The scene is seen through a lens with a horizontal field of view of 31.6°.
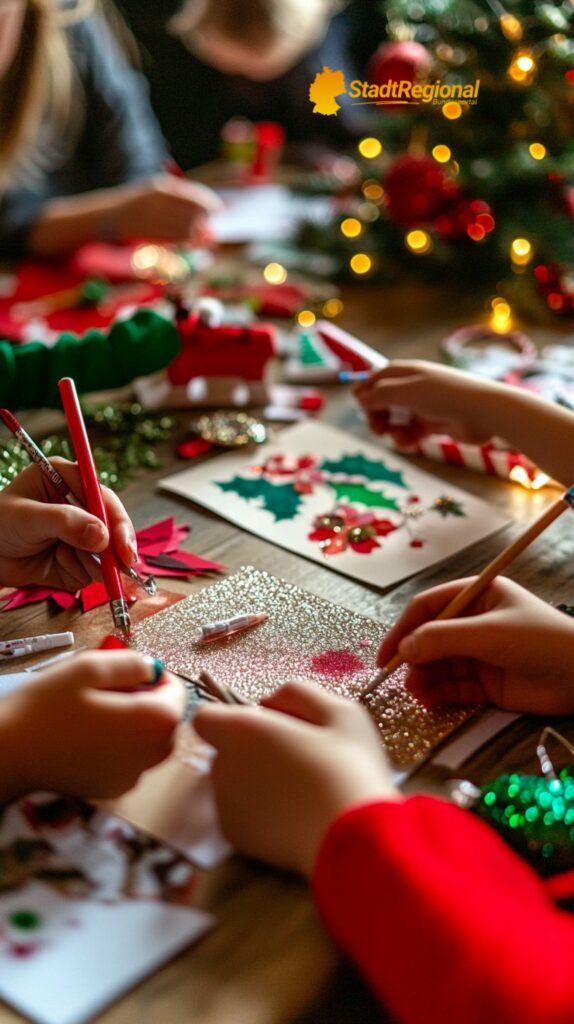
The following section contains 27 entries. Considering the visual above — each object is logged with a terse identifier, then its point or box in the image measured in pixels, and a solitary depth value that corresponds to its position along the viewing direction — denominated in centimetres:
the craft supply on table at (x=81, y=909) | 48
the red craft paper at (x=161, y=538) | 86
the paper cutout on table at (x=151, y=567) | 79
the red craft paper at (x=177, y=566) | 83
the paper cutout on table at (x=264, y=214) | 163
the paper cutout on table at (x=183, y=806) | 56
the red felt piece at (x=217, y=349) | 111
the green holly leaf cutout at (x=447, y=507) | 94
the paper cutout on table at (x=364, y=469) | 99
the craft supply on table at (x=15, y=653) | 72
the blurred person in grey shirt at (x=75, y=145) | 152
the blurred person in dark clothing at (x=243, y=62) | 158
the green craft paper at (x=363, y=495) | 95
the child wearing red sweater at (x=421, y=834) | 45
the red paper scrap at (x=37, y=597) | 79
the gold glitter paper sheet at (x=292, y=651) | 66
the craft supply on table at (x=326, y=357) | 109
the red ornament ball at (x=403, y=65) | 132
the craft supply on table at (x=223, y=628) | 73
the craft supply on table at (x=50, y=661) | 71
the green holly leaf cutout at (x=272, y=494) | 93
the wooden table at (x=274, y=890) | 48
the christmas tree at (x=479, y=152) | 127
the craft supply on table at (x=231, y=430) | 105
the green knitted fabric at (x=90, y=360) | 103
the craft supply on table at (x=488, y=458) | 98
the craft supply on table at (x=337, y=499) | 87
